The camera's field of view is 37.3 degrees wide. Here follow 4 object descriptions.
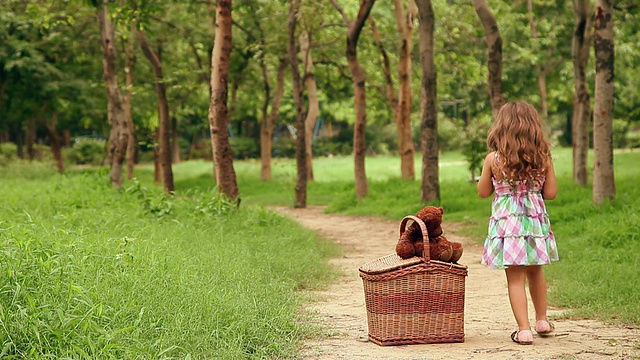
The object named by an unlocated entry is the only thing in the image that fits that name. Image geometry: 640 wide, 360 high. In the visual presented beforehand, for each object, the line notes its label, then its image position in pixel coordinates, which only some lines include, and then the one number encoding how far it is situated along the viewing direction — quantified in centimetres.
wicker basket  684
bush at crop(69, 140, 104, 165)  5272
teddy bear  695
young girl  705
